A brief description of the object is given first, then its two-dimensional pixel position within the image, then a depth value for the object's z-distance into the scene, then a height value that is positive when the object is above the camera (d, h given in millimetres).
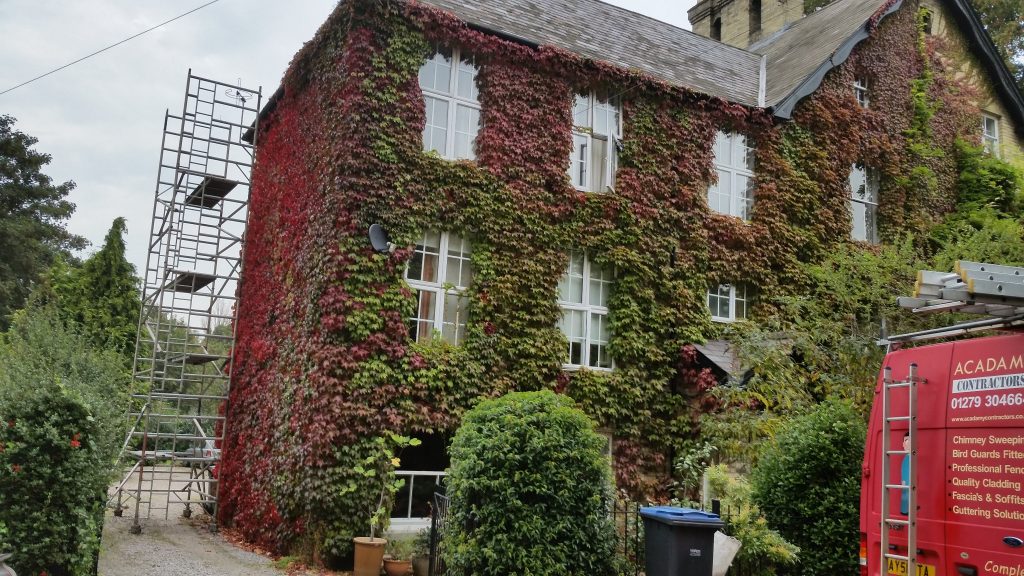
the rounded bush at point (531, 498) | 8195 -1039
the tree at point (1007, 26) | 27266 +13393
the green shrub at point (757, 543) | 8766 -1415
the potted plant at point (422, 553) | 10719 -2158
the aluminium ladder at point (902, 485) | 6073 -484
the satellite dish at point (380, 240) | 12273 +2205
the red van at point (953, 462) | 5641 -300
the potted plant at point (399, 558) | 10922 -2276
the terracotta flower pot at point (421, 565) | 10695 -2280
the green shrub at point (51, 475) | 7625 -1018
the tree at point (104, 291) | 29469 +2944
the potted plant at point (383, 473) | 11422 -1205
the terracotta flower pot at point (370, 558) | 10812 -2235
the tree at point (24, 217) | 36156 +7015
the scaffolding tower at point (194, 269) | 15773 +2126
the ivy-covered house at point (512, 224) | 12156 +3014
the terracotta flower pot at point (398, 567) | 10914 -2367
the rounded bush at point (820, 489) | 9211 -874
